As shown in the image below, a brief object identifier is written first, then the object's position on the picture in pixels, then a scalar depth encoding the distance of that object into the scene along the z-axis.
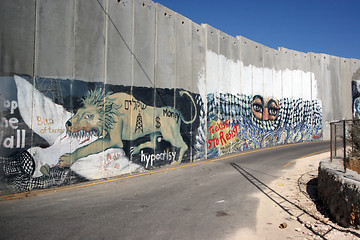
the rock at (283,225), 6.14
